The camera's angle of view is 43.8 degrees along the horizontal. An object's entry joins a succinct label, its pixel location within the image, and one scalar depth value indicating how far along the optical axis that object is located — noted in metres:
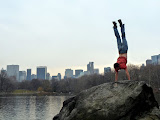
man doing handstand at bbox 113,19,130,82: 11.51
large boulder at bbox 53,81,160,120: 9.66
